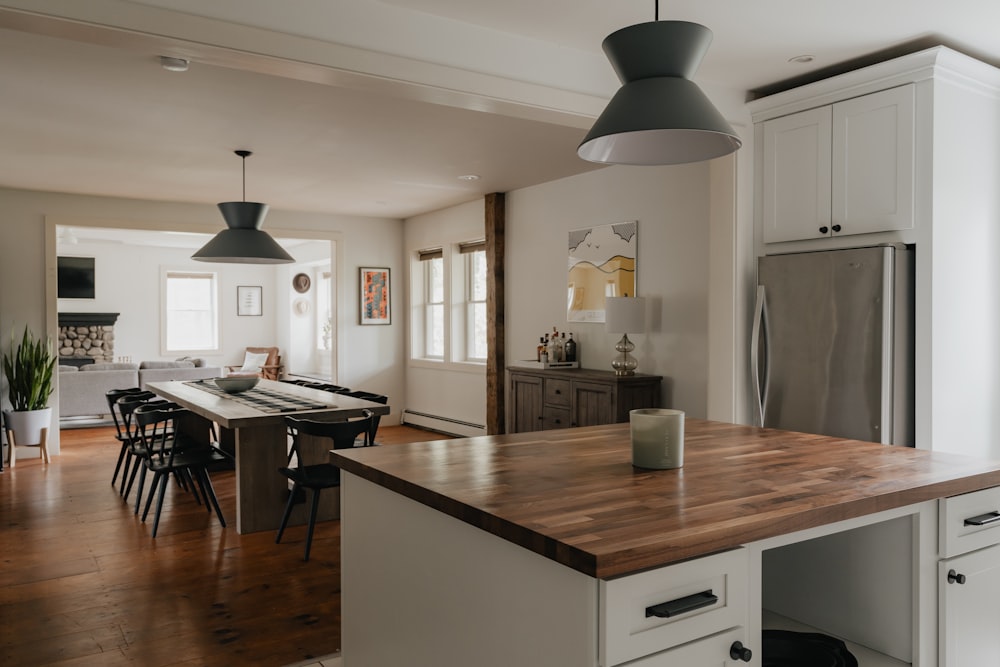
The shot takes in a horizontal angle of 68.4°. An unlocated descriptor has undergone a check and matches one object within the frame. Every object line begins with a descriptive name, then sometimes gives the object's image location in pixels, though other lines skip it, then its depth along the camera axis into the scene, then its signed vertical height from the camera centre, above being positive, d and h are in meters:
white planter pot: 6.89 -0.95
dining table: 4.40 -0.78
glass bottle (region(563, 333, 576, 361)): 6.49 -0.23
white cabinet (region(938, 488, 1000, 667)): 1.82 -0.65
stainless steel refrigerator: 3.64 -0.11
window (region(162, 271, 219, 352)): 13.11 +0.22
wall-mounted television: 12.06 +0.77
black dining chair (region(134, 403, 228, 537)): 4.47 -0.84
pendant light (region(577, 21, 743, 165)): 1.84 +0.62
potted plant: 6.91 -0.67
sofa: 9.18 -0.72
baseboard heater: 8.06 -1.17
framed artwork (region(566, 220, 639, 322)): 5.96 +0.48
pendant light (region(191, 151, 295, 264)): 5.19 +0.59
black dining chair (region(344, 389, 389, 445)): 4.35 -0.54
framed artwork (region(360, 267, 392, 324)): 9.18 +0.35
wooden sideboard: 5.33 -0.57
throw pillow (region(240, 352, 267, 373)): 13.24 -0.69
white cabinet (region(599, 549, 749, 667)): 1.27 -0.52
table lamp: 5.42 +0.07
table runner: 4.68 -0.53
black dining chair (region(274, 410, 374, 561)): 3.85 -0.77
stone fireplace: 11.96 -0.23
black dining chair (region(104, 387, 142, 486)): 5.86 -0.59
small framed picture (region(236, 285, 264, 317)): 13.70 +0.42
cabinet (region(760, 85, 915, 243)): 3.67 +0.83
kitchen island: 1.33 -0.48
